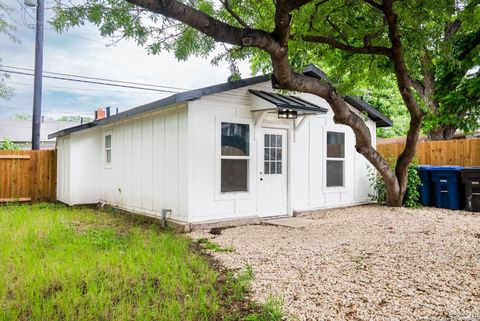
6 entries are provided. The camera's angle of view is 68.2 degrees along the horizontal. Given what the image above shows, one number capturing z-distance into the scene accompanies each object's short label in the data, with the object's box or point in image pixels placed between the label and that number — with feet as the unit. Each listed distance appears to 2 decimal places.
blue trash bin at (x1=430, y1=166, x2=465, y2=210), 30.48
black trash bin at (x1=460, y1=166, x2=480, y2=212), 28.58
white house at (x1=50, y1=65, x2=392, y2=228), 22.88
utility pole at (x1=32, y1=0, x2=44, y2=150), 41.29
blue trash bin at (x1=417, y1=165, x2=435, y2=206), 32.55
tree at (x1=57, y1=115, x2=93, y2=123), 162.03
